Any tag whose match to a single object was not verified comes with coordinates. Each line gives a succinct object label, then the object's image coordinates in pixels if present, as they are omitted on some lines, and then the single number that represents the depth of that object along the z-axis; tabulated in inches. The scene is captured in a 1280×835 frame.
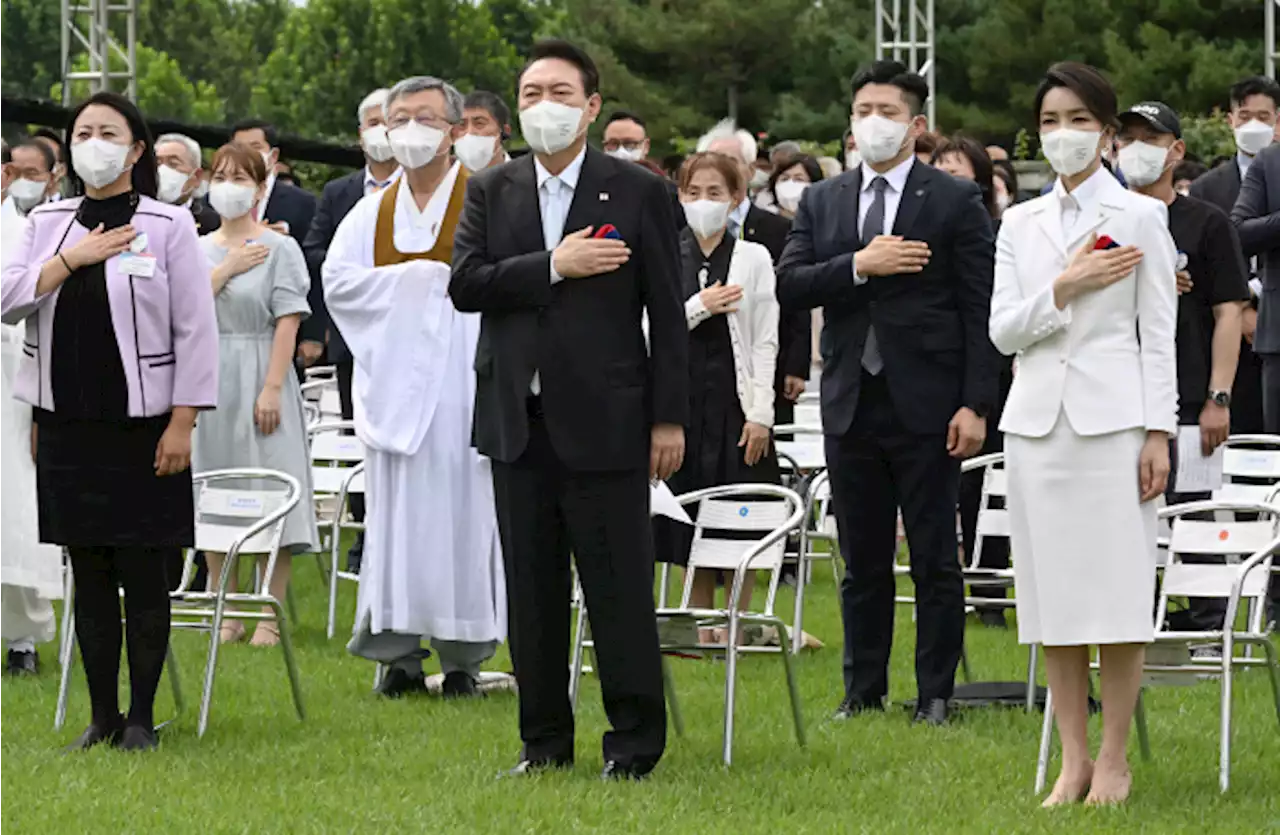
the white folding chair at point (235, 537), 568.5
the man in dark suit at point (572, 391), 495.7
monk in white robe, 632.2
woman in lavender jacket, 540.6
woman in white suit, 465.3
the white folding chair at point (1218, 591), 487.3
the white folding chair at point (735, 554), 528.0
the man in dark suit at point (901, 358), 573.8
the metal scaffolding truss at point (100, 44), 1505.5
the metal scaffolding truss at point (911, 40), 1918.3
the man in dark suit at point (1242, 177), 782.2
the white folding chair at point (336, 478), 753.7
